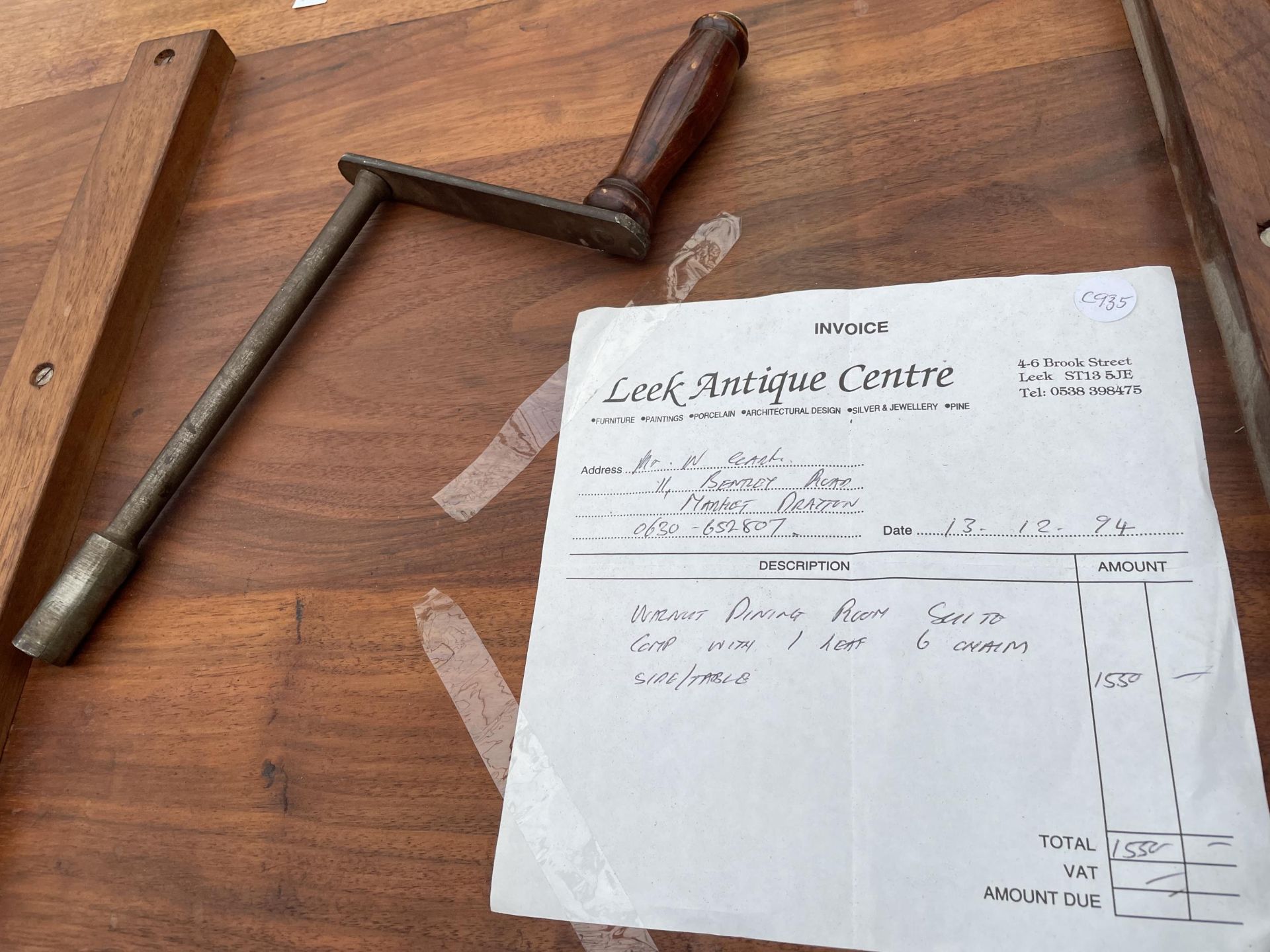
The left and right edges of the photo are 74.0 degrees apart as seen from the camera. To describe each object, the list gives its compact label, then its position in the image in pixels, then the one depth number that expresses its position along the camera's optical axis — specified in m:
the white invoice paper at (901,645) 0.36
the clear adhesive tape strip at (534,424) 0.50
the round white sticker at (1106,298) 0.45
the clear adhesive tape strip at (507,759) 0.39
